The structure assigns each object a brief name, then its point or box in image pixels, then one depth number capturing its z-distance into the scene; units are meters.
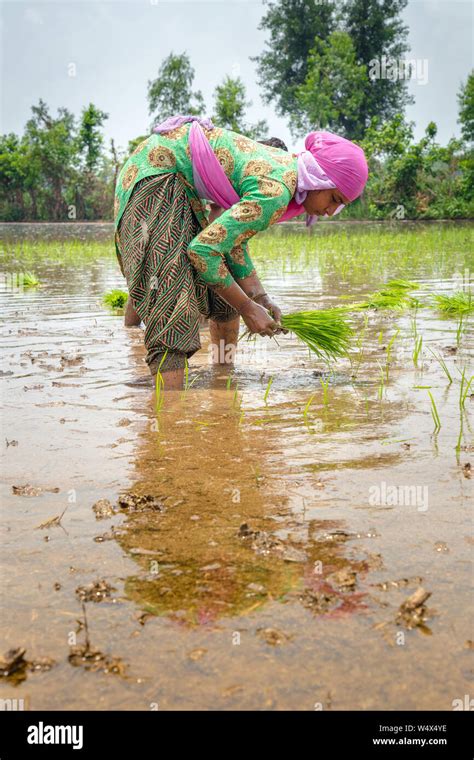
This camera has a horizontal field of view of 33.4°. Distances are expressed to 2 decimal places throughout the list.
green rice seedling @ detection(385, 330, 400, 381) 3.64
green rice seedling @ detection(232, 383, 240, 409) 3.06
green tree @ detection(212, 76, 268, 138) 31.44
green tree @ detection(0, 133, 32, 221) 30.61
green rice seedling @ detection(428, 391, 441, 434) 2.69
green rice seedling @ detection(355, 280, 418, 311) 5.23
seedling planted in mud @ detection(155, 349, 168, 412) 3.01
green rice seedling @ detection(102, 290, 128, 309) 5.79
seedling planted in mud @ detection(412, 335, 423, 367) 3.72
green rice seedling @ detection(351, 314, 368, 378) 3.80
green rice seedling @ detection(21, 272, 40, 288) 7.26
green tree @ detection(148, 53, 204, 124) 37.78
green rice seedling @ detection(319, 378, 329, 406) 3.00
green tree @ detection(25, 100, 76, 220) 30.97
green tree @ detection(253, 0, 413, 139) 35.75
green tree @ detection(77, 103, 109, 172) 30.25
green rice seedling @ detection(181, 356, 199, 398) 3.31
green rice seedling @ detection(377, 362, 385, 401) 3.20
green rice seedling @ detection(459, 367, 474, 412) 2.87
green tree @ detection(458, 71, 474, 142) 28.50
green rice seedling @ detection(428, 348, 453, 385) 3.71
